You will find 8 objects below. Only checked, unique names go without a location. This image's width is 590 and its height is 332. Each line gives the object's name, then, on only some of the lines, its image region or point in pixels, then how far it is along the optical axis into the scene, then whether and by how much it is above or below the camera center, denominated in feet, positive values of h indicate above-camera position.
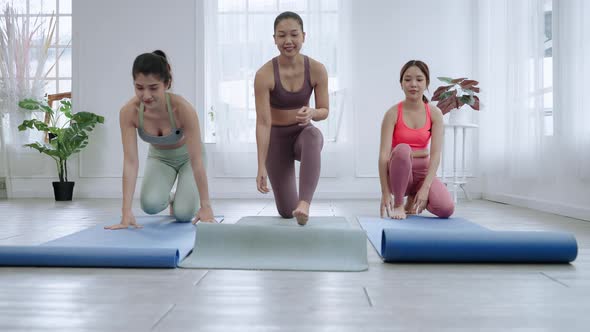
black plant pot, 17.04 -0.87
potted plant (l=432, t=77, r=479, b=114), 14.15 +1.77
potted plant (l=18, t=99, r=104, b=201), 17.13 +0.87
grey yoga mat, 5.86 -0.98
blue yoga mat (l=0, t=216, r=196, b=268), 5.70 -0.99
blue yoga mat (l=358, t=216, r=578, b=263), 5.89 -0.94
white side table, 14.65 -0.01
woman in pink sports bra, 9.88 +0.18
